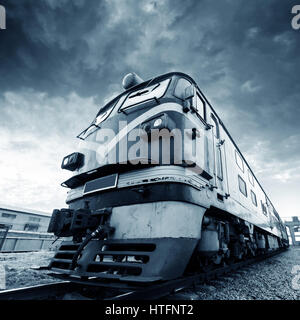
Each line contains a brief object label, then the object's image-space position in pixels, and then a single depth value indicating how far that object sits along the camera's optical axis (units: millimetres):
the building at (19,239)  7966
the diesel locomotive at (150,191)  2213
